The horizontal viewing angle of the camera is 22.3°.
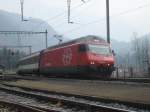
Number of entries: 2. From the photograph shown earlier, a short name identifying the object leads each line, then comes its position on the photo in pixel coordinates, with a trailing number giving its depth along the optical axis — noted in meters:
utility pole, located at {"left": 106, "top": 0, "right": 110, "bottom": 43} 34.34
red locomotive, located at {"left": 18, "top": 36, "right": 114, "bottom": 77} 28.80
